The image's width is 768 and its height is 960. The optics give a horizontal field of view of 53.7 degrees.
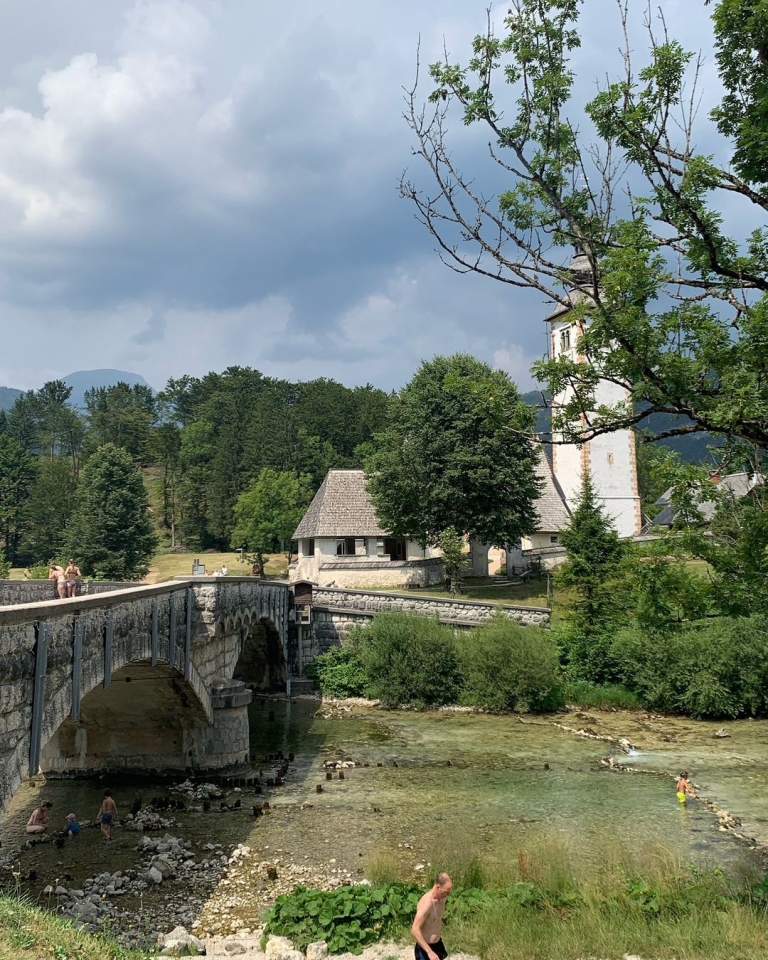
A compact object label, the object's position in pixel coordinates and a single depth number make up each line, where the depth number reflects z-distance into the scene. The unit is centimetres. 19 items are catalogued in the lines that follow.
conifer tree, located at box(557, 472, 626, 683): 2805
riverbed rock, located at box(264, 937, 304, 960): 922
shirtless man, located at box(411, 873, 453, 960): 778
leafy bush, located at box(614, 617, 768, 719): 2512
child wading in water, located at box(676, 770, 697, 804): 1629
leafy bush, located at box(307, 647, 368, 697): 2988
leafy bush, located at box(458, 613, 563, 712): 2644
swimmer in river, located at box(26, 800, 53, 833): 1484
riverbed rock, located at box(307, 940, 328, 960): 919
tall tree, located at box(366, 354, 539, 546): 3866
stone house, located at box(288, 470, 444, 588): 4272
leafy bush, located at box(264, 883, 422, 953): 963
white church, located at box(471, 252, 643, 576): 4406
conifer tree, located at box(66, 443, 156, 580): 5128
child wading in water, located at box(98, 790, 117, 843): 1468
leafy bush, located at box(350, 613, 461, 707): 2784
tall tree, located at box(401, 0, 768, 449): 804
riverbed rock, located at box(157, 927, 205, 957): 977
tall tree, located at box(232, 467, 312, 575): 5416
